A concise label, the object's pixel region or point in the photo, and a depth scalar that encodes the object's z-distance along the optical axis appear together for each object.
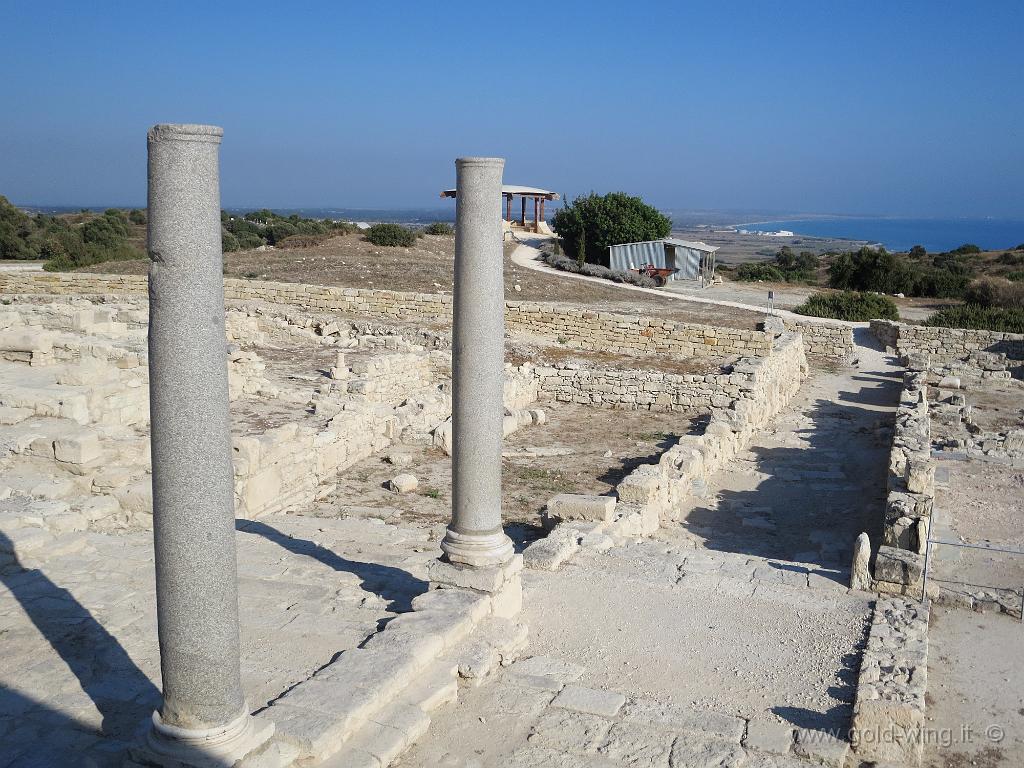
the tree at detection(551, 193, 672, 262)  39.19
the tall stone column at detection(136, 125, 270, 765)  3.65
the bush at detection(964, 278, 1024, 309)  32.66
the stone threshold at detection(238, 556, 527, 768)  4.23
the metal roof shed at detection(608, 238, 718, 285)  37.19
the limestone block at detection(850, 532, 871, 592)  7.27
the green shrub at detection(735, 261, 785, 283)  44.16
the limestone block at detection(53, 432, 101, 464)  8.62
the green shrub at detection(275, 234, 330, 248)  36.88
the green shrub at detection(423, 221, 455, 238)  47.69
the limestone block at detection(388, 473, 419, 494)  10.90
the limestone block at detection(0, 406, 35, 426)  9.53
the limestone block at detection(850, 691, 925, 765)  4.96
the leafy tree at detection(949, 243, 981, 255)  59.12
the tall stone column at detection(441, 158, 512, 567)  5.95
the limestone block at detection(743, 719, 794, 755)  4.87
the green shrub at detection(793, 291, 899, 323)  29.42
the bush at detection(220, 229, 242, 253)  40.00
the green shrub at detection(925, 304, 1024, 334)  27.89
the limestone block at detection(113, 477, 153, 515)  8.34
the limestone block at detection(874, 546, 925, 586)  7.18
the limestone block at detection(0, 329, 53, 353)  12.36
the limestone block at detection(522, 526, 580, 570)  7.60
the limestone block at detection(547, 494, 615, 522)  8.98
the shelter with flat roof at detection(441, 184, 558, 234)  44.66
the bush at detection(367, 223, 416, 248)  37.72
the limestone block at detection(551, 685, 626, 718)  5.17
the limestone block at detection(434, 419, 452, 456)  12.81
